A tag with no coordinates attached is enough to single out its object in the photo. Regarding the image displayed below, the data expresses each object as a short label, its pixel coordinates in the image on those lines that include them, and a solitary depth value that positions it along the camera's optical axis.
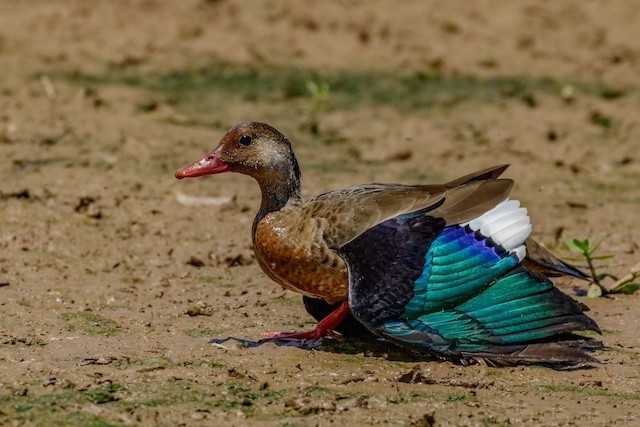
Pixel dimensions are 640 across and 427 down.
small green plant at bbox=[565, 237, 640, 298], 13.65
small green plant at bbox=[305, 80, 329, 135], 18.97
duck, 11.41
